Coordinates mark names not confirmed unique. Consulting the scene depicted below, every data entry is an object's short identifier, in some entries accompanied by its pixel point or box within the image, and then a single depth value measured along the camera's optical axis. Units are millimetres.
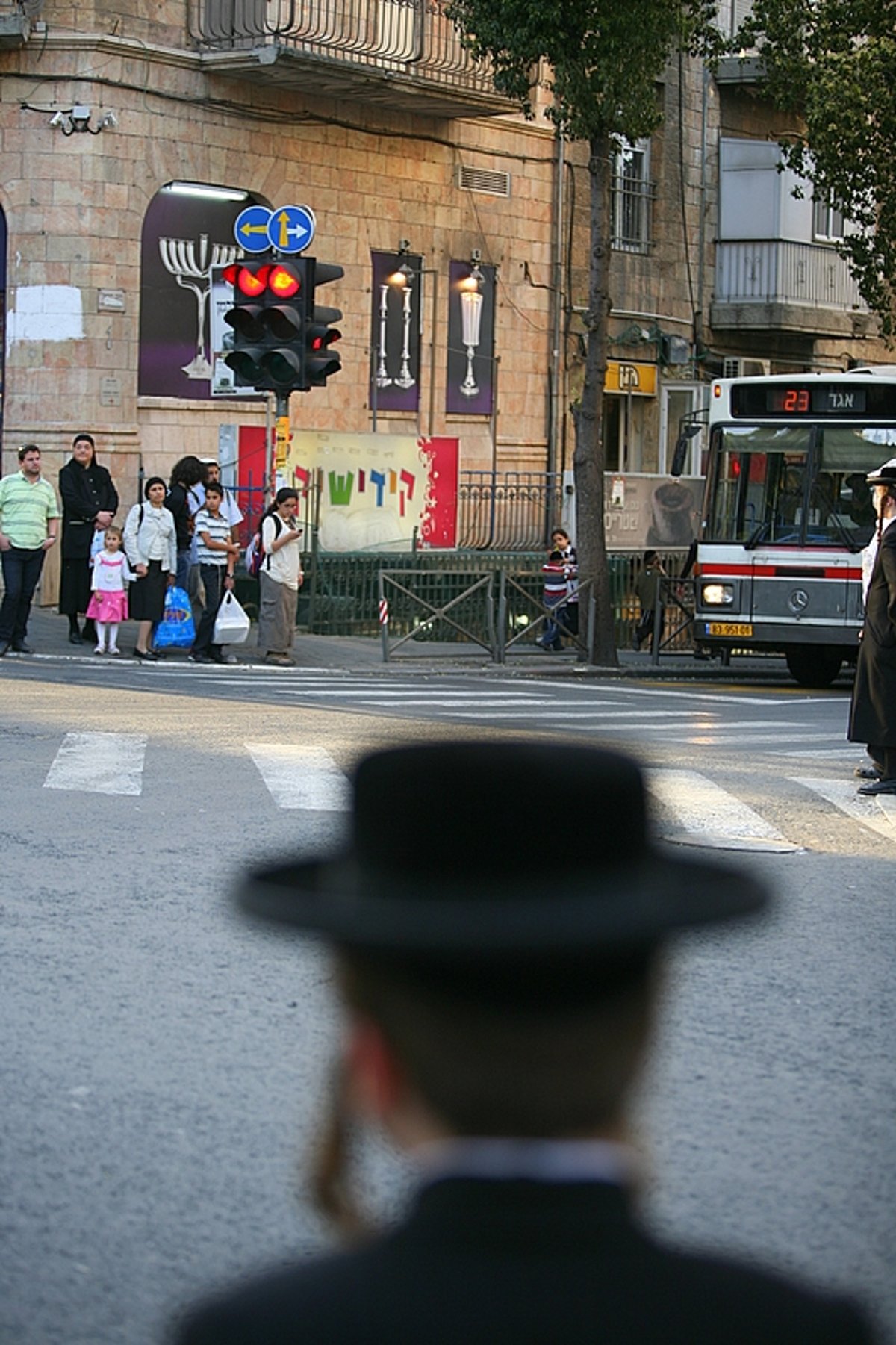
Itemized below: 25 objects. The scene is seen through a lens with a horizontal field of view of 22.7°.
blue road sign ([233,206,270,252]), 20453
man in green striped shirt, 18719
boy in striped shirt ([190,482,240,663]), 19188
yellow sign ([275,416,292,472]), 19875
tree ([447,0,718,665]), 21750
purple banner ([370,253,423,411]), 28031
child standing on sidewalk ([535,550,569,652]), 23891
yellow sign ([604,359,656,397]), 32281
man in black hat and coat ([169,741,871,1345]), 1983
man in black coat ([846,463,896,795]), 11289
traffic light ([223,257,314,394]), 18969
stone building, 24141
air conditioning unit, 33969
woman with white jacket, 18938
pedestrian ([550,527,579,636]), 24188
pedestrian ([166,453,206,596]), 19922
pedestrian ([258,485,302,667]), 19844
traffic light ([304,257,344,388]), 19109
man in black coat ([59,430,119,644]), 20047
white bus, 20938
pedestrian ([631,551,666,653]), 26359
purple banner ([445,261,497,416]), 29219
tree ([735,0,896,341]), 26406
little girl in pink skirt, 19000
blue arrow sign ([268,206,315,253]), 20266
